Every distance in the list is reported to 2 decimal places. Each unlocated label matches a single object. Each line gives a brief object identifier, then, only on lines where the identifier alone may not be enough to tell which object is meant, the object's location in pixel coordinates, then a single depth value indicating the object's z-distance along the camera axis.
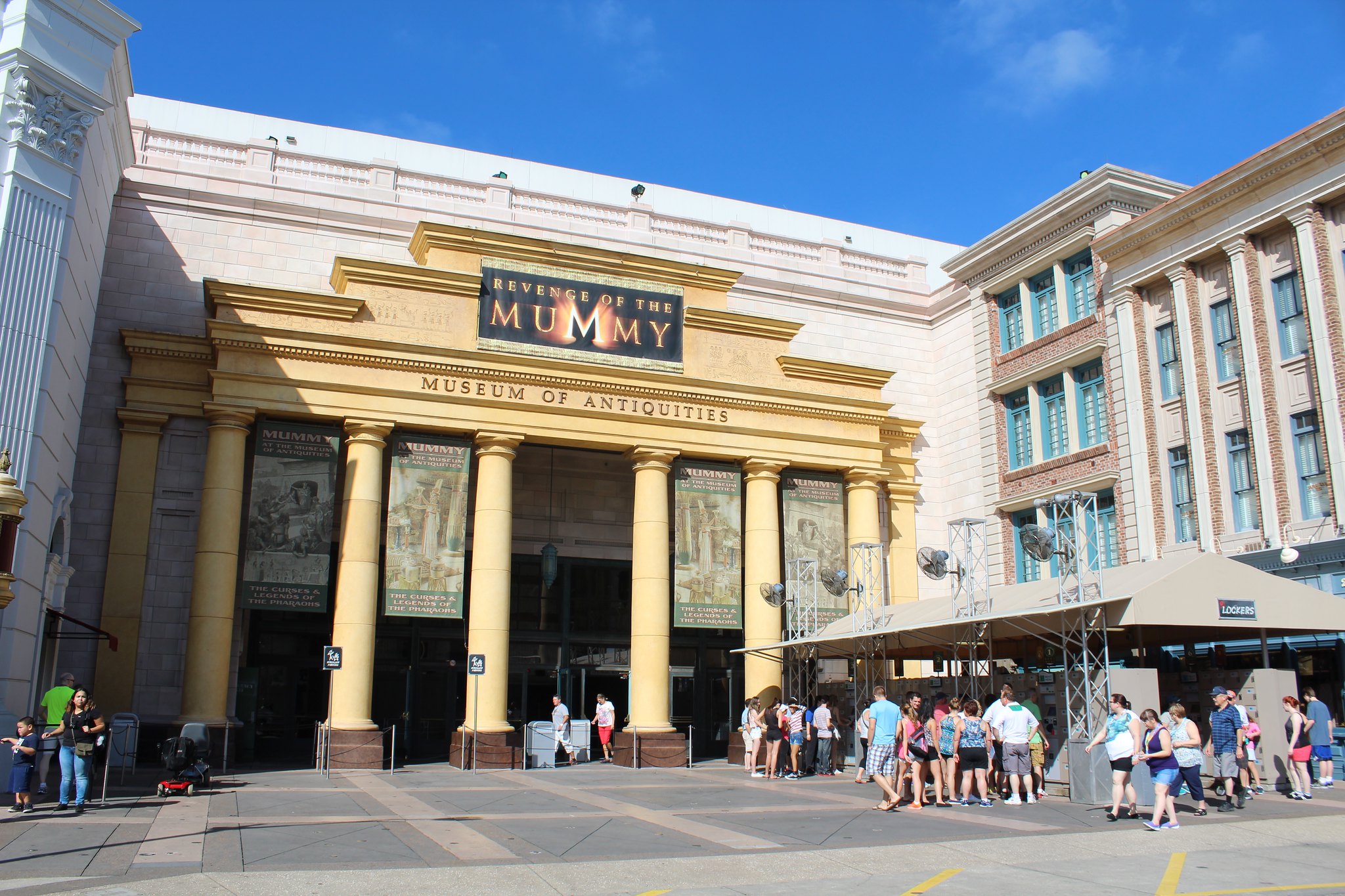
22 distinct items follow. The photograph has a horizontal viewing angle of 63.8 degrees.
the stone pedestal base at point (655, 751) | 26.69
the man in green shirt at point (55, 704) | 16.34
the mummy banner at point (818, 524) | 29.64
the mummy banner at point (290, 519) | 25.06
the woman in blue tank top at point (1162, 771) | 13.85
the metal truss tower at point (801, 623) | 27.12
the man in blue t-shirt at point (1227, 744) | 15.99
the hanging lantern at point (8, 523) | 14.06
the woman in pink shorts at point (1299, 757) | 16.89
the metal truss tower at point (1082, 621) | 17.28
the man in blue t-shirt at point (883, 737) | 16.41
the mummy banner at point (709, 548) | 28.25
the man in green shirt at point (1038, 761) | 17.55
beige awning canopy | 17.11
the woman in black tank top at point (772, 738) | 22.36
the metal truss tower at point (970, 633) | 20.41
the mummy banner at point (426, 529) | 25.86
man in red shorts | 27.95
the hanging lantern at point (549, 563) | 30.02
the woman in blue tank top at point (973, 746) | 16.33
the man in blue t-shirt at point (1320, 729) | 18.09
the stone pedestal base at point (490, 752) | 25.08
